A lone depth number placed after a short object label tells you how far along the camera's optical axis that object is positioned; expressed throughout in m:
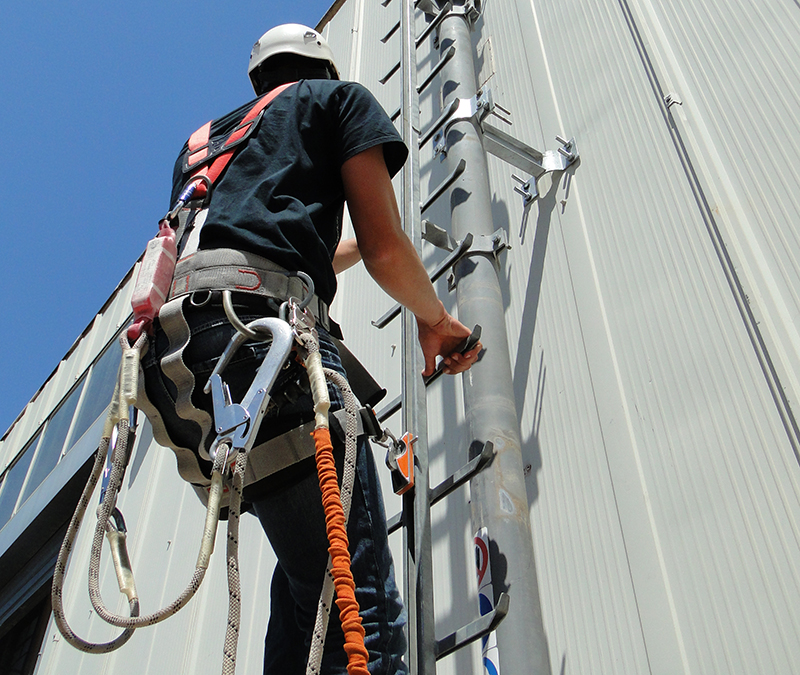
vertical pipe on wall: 1.89
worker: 1.66
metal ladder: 1.85
